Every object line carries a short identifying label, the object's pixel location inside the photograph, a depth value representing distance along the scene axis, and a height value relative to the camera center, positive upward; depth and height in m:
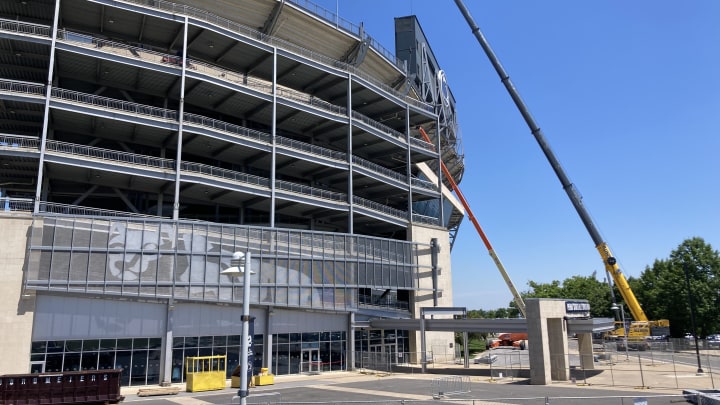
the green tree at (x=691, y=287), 61.97 +1.57
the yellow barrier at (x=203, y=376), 31.08 -4.12
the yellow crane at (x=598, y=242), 52.31 +6.25
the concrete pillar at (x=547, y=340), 30.83 -2.26
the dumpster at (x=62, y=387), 24.19 -3.72
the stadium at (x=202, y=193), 32.47 +9.41
